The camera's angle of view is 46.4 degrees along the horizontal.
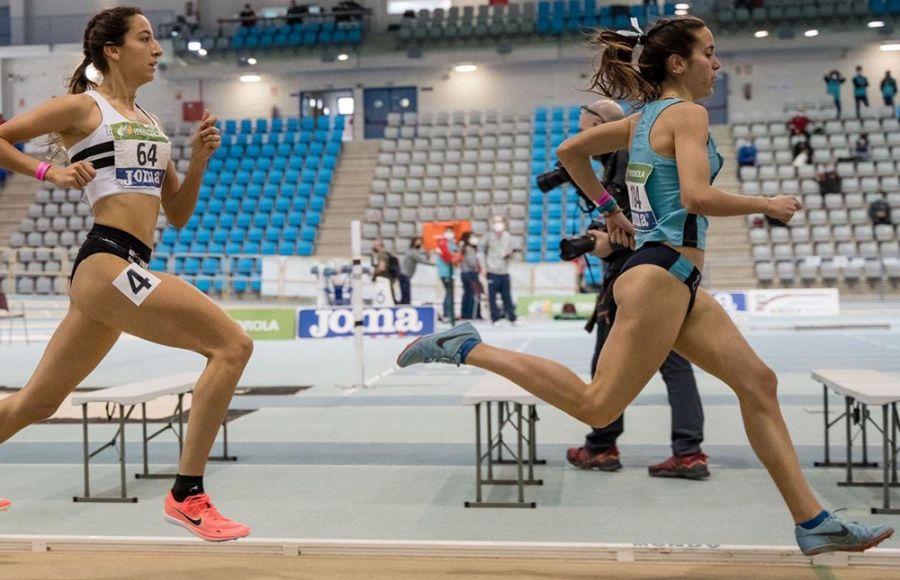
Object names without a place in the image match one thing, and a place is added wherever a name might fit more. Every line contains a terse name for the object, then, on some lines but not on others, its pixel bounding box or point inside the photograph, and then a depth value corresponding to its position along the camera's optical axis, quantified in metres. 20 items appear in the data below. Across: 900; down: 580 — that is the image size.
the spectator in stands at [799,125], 25.36
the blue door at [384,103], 31.44
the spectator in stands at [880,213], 22.22
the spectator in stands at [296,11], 31.23
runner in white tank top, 3.36
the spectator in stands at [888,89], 27.20
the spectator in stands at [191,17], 30.91
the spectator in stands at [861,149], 24.38
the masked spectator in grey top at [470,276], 18.06
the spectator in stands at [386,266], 19.02
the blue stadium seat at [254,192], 27.23
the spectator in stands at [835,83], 26.11
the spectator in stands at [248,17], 30.88
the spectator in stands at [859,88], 26.33
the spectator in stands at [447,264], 17.52
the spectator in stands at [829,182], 23.27
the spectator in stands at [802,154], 24.08
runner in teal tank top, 3.19
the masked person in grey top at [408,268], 19.45
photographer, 5.24
